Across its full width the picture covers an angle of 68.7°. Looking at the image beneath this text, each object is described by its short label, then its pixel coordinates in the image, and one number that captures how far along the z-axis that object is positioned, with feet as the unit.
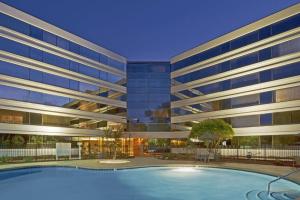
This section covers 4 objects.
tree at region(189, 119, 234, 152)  63.21
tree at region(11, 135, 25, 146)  69.60
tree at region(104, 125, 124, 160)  78.05
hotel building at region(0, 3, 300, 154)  68.35
